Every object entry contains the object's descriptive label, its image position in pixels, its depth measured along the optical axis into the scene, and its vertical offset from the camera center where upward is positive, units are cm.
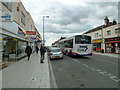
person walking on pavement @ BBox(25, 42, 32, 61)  1066 -58
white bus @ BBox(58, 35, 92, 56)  1277 +0
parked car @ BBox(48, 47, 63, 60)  1248 -109
